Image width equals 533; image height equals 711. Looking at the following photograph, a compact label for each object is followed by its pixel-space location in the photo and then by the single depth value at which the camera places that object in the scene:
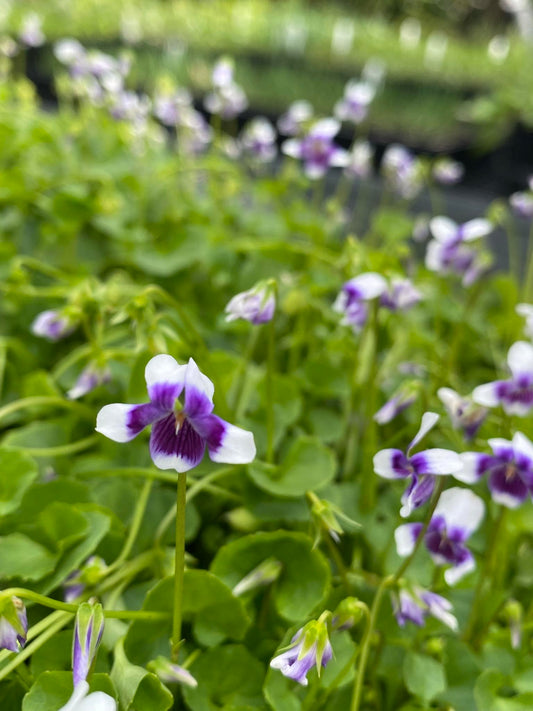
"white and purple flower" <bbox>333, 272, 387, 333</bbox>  0.24
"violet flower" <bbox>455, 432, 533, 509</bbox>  0.22
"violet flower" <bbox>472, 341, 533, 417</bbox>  0.24
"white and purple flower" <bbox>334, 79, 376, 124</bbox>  0.38
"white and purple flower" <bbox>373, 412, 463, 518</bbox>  0.20
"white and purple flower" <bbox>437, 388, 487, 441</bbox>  0.24
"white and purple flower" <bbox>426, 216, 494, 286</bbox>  0.29
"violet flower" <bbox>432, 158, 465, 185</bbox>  0.38
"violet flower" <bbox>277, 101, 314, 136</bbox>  0.34
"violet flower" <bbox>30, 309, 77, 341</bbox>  0.26
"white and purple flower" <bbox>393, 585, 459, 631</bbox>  0.22
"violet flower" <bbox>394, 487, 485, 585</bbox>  0.22
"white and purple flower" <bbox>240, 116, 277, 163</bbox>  0.38
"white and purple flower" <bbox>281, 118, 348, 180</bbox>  0.33
